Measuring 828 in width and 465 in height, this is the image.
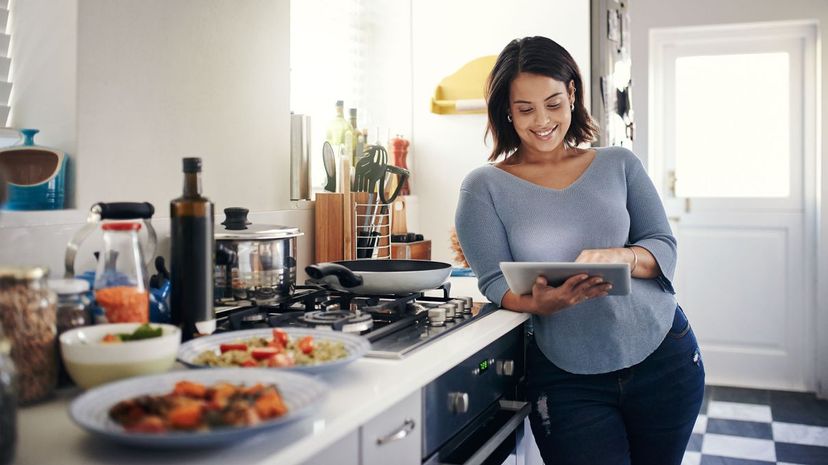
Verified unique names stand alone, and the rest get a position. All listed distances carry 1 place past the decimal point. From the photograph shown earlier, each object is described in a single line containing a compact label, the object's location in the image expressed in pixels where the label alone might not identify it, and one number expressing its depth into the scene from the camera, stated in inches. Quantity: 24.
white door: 158.9
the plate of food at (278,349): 39.9
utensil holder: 86.7
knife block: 84.6
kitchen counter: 29.4
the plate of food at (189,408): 28.4
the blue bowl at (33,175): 51.4
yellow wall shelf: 123.4
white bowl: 35.3
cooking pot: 57.4
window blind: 56.6
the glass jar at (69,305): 38.6
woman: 62.3
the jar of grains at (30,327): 34.4
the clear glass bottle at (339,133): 101.2
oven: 48.1
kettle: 42.3
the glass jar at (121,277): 41.6
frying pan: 57.9
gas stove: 51.9
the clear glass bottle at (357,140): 99.8
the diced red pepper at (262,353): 40.5
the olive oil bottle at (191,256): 45.7
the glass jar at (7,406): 27.0
